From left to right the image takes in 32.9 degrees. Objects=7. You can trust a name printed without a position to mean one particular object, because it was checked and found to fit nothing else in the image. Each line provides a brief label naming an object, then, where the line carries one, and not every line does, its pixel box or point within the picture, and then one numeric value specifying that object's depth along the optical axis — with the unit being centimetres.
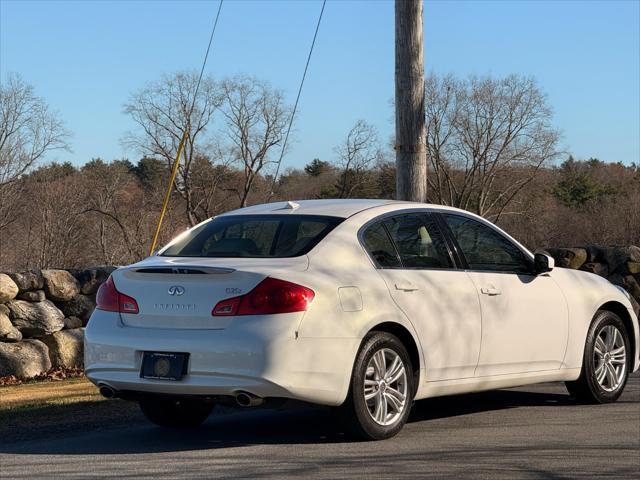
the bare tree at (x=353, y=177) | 7119
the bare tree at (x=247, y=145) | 7450
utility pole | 1125
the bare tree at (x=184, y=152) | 7094
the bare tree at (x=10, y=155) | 6288
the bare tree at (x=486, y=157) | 8519
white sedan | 667
